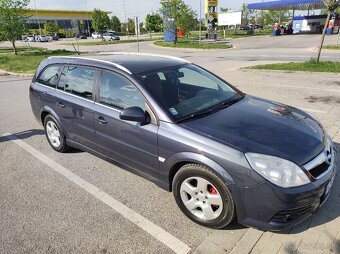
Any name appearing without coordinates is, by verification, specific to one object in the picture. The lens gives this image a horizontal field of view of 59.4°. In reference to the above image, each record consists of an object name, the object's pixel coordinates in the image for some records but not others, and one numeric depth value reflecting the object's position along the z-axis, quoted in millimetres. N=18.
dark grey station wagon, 2652
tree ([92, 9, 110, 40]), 58625
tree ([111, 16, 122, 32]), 82262
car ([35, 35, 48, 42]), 56888
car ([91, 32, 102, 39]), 63162
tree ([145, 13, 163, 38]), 57894
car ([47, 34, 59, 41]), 61384
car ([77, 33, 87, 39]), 67388
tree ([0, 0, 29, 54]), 24828
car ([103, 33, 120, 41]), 52819
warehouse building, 81394
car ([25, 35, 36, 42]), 59288
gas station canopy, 39438
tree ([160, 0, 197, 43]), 34000
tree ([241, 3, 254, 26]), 67225
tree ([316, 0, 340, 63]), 11609
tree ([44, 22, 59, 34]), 70938
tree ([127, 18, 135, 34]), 80631
